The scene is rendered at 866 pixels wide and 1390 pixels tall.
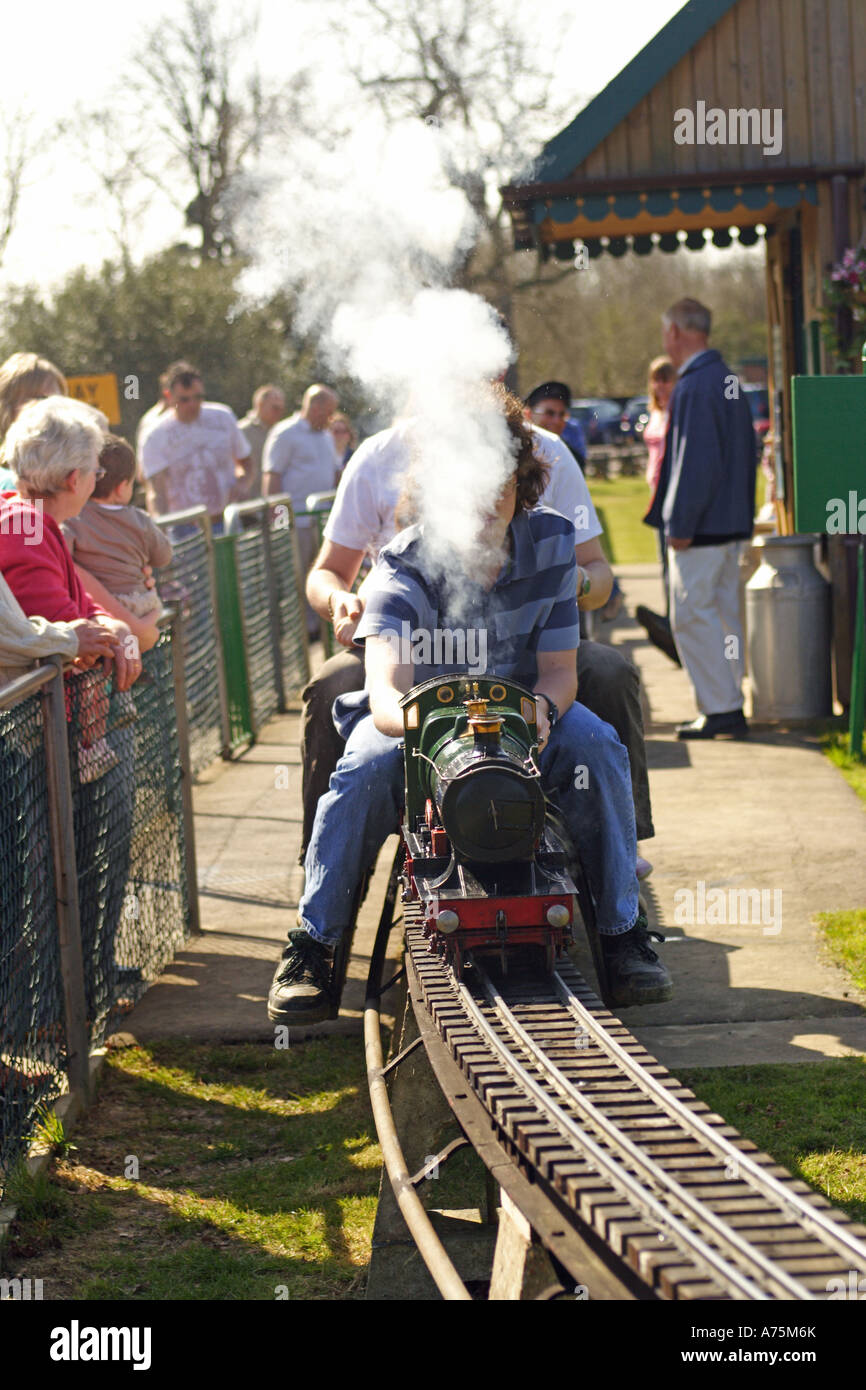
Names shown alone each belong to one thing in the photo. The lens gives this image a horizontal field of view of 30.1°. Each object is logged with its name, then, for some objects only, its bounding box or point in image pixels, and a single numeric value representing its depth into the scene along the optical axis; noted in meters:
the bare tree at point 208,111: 8.71
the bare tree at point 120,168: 17.16
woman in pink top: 12.67
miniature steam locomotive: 3.97
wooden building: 9.70
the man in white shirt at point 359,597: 5.56
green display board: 7.42
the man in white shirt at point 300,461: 13.48
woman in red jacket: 5.05
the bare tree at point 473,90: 8.17
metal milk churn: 9.75
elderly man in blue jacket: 9.38
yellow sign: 11.70
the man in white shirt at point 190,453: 12.05
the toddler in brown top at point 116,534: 6.52
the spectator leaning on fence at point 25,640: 4.70
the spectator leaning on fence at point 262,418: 14.41
